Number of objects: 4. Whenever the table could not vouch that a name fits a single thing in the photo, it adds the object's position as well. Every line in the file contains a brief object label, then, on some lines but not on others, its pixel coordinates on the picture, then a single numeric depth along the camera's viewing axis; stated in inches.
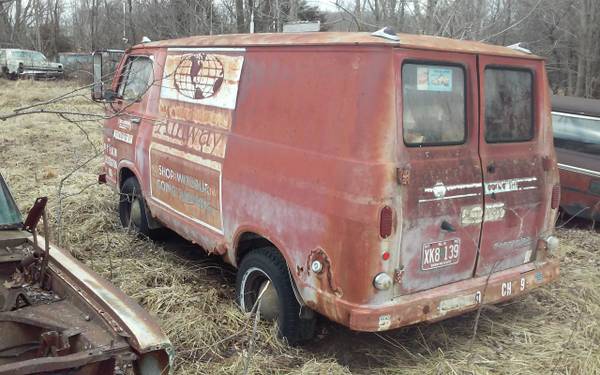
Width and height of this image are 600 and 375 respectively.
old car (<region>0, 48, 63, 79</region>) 1156.7
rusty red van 137.1
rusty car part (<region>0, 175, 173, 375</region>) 97.5
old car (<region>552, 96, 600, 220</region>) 275.1
